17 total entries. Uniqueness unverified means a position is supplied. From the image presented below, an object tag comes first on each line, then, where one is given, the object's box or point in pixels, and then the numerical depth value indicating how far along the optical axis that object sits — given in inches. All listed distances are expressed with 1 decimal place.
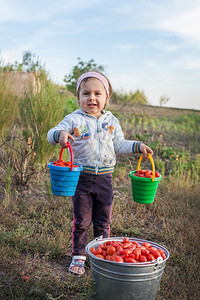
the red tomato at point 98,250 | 90.5
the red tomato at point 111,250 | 88.8
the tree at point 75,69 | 359.7
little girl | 111.3
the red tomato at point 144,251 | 89.6
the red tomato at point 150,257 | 87.4
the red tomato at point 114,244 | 92.4
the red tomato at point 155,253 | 89.1
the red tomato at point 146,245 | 96.4
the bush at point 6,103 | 218.2
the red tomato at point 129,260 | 83.8
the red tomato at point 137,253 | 87.0
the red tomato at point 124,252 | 86.8
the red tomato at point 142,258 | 86.3
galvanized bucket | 83.4
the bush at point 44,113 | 208.7
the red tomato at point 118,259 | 83.4
